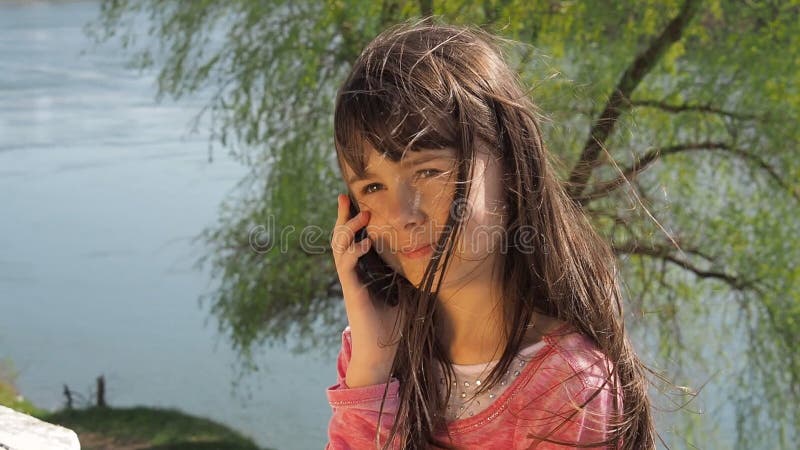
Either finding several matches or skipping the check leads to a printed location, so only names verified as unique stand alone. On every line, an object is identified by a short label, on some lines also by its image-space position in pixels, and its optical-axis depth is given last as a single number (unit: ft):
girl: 3.00
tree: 10.06
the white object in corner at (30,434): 3.82
